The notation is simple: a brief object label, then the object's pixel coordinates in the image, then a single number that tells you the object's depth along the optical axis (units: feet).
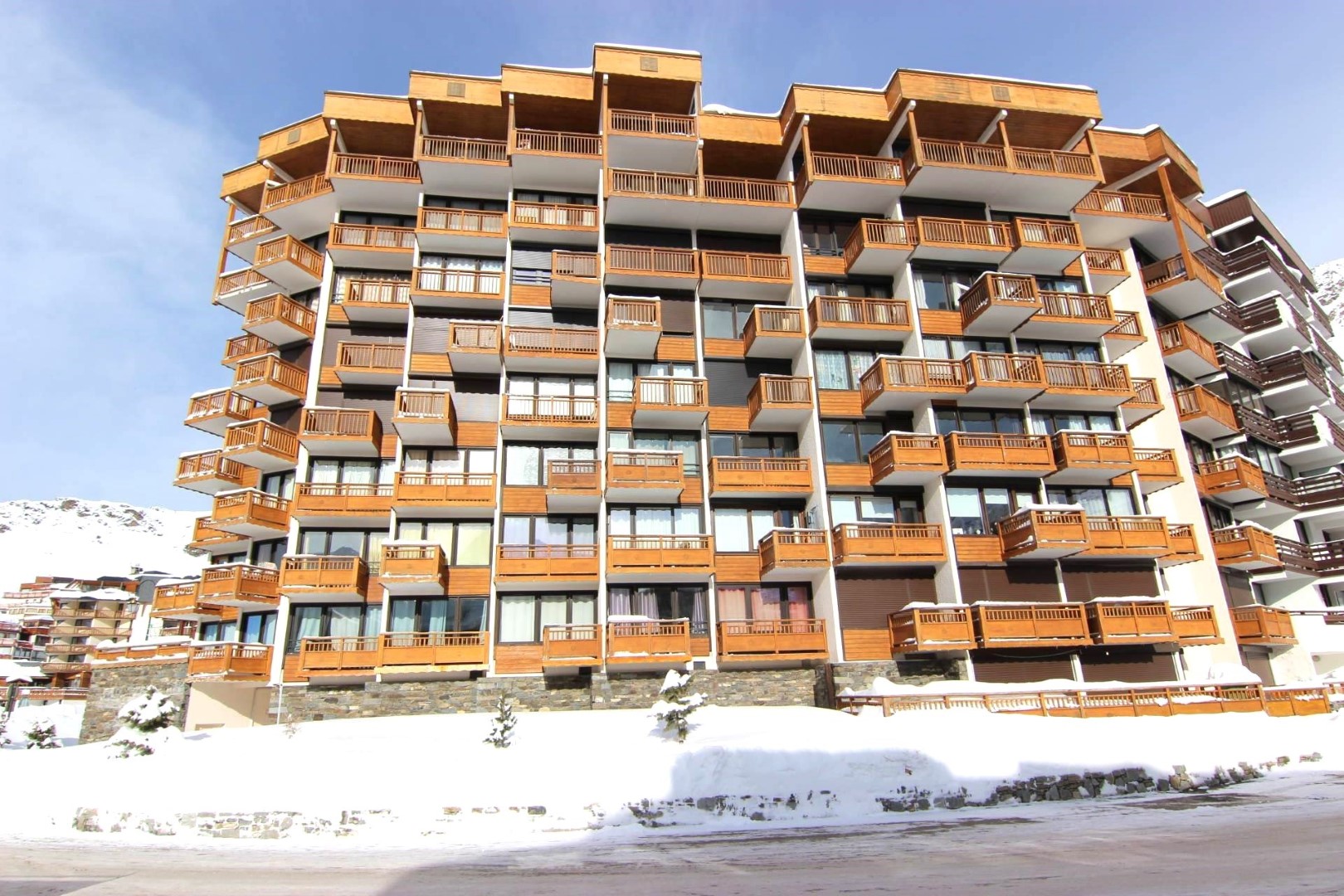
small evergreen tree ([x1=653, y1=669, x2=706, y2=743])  58.08
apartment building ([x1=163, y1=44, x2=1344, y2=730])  88.02
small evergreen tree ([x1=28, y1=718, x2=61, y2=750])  81.97
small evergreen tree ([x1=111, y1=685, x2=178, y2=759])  55.72
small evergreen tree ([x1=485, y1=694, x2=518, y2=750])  58.49
